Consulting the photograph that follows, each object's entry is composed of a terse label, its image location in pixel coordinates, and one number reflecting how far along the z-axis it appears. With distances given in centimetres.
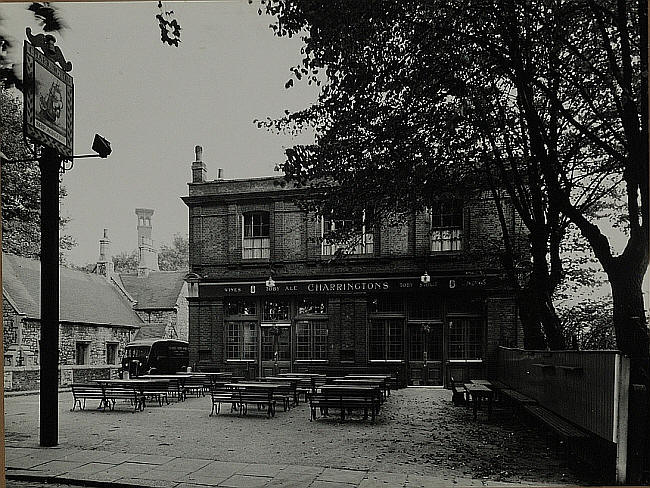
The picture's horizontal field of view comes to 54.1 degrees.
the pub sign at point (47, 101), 619
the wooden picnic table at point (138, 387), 921
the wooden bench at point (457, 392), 787
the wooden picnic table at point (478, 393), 754
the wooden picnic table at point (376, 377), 827
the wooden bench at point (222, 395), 879
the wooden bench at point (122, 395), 937
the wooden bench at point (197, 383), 921
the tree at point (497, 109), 564
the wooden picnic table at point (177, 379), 954
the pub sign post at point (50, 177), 630
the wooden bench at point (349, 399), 805
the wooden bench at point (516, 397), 723
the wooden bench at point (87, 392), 898
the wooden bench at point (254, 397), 864
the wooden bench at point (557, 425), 525
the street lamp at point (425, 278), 785
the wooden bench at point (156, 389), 987
